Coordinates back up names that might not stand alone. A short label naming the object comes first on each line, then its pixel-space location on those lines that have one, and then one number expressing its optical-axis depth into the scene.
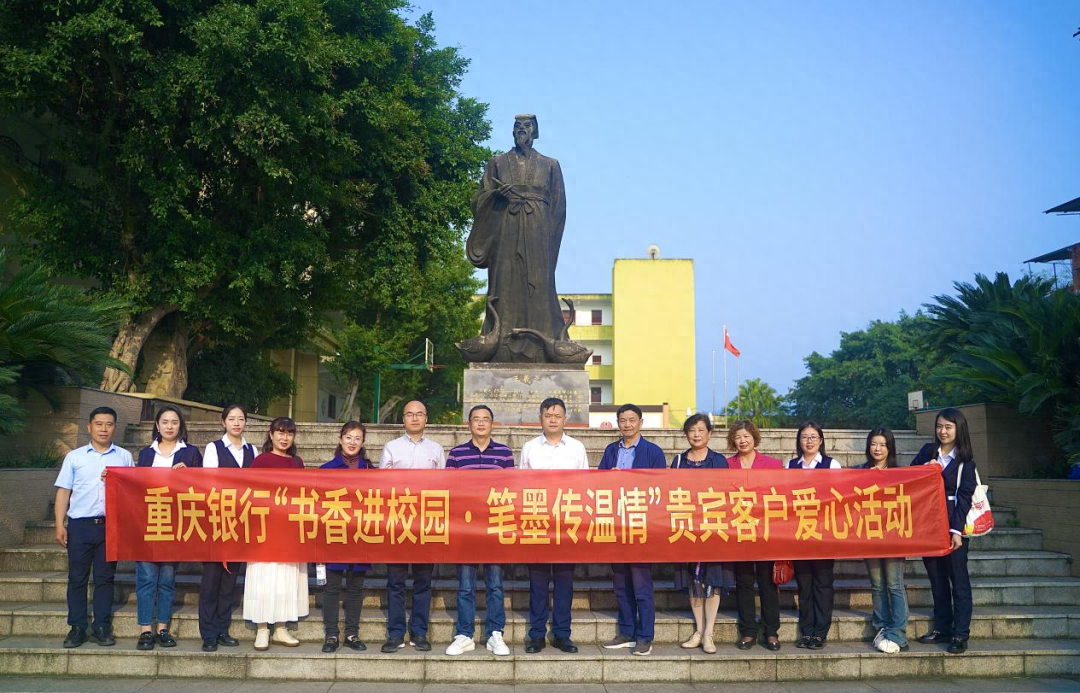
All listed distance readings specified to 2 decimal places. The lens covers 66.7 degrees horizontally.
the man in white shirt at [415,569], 5.64
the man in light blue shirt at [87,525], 5.62
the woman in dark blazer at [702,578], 5.70
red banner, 5.83
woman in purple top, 5.60
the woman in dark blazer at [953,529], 5.80
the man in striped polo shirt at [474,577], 5.58
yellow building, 49.97
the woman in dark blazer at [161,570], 5.64
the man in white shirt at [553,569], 5.65
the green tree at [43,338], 7.53
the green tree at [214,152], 11.83
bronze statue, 11.34
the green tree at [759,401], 56.20
